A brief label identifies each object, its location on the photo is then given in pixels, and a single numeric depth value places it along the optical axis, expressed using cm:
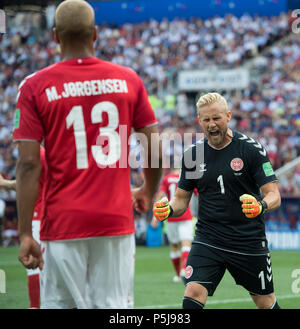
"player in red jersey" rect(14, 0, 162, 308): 380
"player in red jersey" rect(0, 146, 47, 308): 780
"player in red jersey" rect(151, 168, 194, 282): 1234
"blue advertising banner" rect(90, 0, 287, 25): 3131
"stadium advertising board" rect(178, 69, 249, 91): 2717
